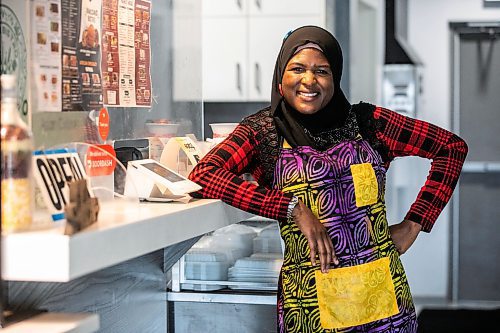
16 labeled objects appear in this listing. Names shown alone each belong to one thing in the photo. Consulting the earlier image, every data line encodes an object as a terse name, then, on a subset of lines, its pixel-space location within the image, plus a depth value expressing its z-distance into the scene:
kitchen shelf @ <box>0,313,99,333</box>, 1.71
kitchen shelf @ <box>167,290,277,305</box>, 2.92
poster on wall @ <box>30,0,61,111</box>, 1.92
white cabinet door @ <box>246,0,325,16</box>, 4.39
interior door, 6.56
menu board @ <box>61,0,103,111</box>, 2.06
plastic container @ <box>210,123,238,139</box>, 2.68
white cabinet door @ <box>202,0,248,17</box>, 4.62
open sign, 1.63
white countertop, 1.45
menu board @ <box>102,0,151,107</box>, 2.30
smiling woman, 2.31
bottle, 1.50
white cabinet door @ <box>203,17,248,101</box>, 4.61
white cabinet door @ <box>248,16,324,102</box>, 4.55
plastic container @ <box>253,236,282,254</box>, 3.08
